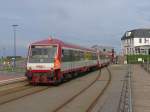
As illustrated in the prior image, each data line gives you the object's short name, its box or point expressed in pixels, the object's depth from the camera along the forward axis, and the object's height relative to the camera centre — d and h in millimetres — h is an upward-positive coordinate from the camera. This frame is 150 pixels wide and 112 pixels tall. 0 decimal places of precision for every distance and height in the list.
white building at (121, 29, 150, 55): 64096 +7045
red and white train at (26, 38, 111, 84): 11750 -158
